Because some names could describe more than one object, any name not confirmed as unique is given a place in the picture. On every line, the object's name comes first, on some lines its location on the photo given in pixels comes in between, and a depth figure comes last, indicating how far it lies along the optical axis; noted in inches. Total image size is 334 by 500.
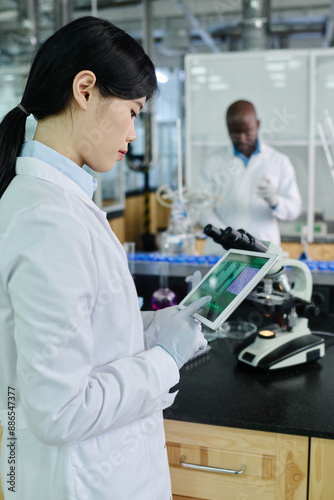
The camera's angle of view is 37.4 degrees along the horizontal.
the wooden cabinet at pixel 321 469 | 41.8
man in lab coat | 118.3
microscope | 50.6
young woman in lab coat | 26.3
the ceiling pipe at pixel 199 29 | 220.2
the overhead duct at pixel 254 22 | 190.7
